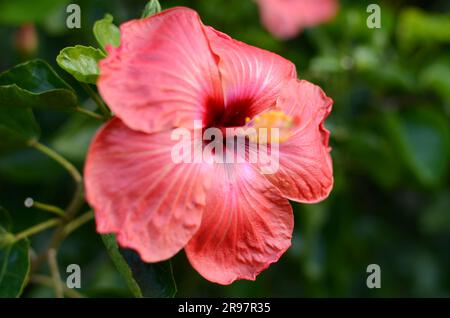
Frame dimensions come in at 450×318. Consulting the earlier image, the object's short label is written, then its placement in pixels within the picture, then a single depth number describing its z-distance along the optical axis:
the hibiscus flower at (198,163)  0.32
